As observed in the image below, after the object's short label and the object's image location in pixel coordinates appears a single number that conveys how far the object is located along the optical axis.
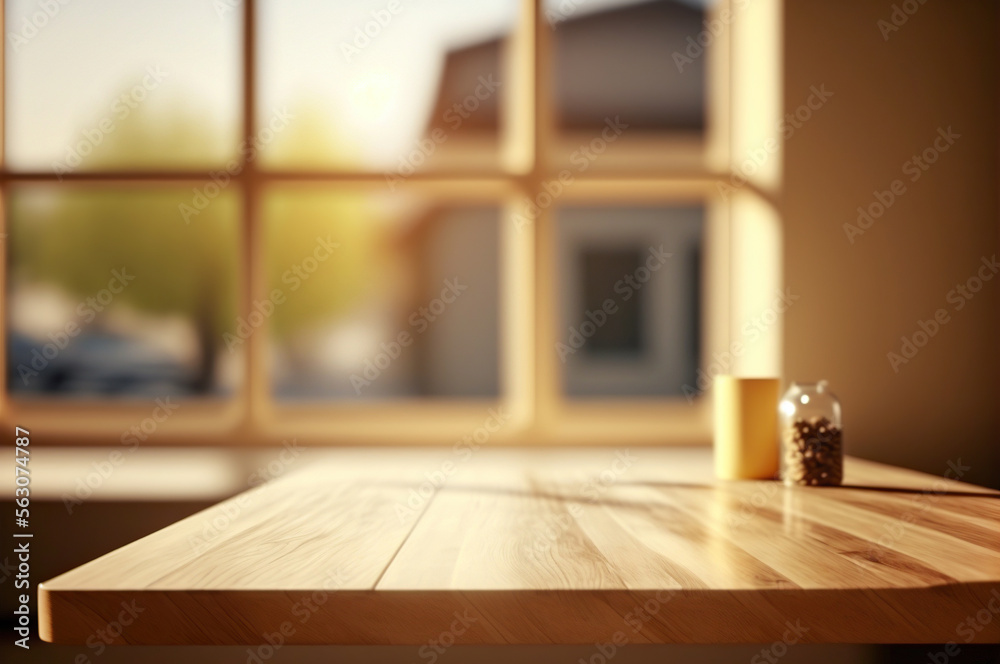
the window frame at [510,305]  1.90
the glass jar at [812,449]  1.21
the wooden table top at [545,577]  0.63
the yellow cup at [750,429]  1.29
